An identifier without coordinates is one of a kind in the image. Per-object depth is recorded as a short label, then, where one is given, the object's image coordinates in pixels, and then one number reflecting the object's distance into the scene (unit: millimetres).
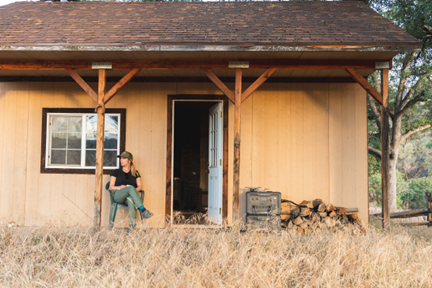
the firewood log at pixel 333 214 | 5617
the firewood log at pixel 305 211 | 5598
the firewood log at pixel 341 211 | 5598
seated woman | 5372
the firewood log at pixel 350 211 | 5680
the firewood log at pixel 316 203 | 5688
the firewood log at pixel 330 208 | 5609
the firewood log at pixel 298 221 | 5591
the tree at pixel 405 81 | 9438
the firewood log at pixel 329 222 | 5478
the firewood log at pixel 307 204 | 5672
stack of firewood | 5516
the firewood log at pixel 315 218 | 5602
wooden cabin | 5852
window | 6168
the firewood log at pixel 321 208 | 5602
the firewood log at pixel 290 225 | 5541
